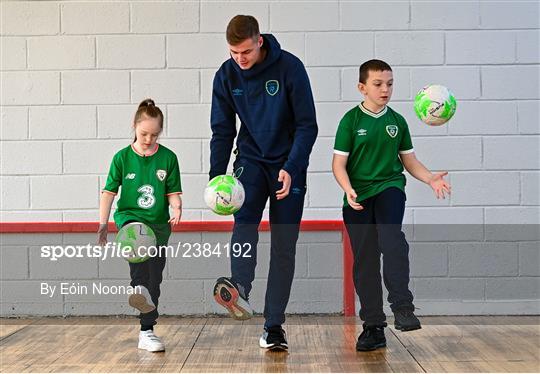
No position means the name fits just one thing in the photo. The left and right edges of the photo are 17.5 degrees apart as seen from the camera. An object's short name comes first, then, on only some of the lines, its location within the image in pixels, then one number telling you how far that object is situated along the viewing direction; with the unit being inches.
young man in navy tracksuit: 332.3
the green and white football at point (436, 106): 348.7
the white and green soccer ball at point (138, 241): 342.0
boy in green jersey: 337.8
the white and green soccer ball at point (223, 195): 318.9
